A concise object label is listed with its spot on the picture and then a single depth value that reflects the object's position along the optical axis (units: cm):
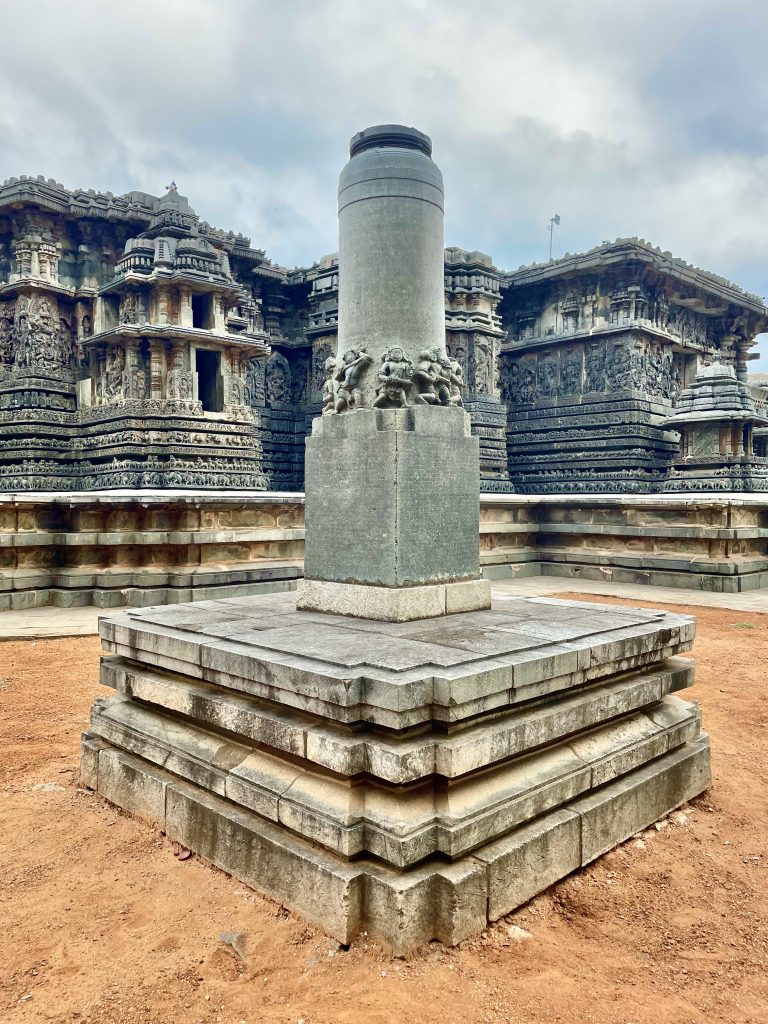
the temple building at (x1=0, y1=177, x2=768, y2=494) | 1623
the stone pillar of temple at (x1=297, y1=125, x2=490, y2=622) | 477
